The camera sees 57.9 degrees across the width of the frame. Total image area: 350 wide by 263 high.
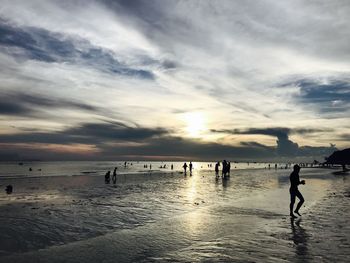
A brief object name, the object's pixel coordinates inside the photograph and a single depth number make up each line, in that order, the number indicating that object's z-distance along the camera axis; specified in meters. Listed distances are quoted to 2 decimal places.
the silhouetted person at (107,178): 42.02
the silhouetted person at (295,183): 15.46
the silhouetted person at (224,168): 51.20
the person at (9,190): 27.46
